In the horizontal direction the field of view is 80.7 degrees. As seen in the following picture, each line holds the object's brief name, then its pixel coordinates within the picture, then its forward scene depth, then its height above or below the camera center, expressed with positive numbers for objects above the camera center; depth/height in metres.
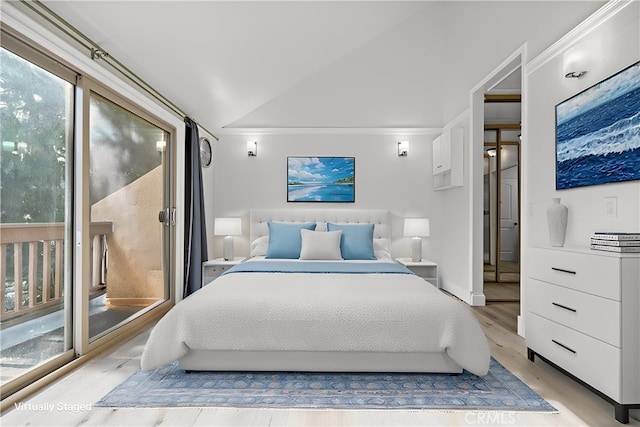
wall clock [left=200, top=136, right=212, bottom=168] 4.71 +0.83
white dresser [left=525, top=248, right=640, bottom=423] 1.82 -0.55
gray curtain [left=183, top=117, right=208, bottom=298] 4.31 +0.06
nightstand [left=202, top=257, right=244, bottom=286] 4.64 -0.64
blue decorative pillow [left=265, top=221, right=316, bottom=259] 4.23 -0.27
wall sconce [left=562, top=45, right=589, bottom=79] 2.48 +1.04
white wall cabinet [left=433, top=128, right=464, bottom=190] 4.44 +0.72
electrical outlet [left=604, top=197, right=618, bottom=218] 2.20 +0.06
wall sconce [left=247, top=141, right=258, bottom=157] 5.12 +0.94
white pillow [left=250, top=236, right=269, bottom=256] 4.74 -0.37
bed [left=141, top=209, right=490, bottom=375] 2.27 -0.71
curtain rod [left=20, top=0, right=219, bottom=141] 2.11 +1.15
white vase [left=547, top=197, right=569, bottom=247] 2.57 -0.03
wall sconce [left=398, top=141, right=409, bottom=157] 5.11 +0.95
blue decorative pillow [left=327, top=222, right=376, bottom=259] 4.17 -0.28
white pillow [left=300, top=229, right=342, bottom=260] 4.02 -0.30
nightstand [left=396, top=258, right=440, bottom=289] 4.62 -0.66
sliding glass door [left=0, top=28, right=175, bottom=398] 2.10 +0.05
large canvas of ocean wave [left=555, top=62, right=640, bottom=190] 2.06 +0.52
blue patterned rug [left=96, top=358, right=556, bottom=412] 1.99 -0.99
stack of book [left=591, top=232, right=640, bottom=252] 1.85 -0.13
